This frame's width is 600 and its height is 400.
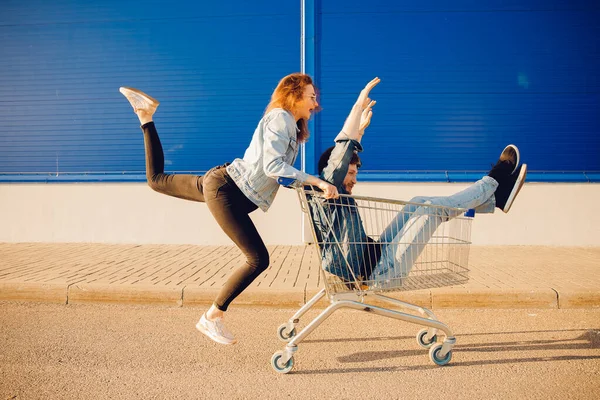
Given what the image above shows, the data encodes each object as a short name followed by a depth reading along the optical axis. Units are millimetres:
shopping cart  3320
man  3293
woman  3420
